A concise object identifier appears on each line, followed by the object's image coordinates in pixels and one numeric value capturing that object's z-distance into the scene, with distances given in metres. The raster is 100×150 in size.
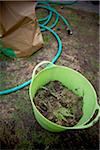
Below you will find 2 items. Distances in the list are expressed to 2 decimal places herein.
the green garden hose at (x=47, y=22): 1.90
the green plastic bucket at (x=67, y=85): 1.29
